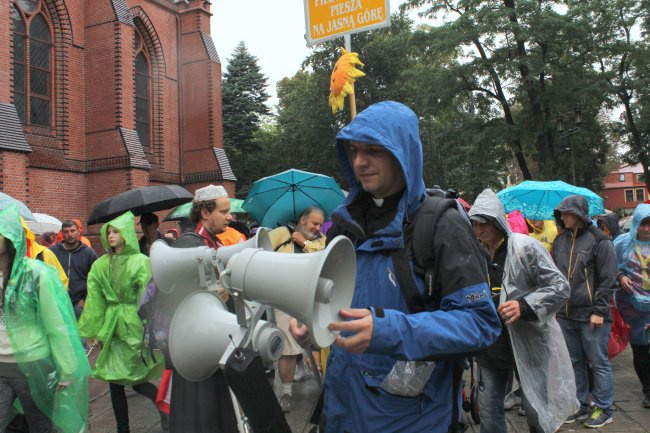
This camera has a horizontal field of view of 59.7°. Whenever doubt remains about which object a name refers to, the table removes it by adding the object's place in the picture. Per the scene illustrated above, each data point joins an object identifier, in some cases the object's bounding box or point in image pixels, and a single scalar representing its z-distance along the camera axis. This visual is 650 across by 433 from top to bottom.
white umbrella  13.22
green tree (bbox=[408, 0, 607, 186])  20.03
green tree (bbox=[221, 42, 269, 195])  36.88
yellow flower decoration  5.70
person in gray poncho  3.64
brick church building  16.64
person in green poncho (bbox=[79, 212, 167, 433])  4.82
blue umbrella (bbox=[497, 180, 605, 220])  6.62
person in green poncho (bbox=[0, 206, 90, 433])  3.50
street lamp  18.26
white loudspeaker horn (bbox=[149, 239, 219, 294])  1.85
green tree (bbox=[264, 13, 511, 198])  28.17
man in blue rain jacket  1.64
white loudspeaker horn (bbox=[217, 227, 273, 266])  1.82
